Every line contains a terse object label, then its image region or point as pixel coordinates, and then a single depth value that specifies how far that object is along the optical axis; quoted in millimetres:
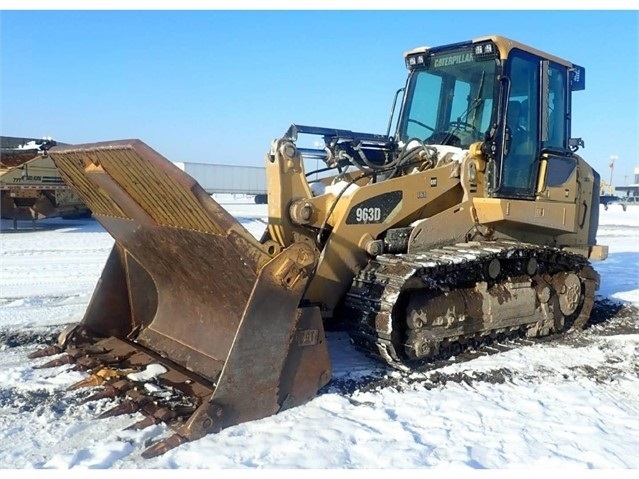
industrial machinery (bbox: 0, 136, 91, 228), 15680
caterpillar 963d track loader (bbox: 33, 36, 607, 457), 3918
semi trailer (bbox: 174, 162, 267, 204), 39281
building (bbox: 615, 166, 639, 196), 51547
